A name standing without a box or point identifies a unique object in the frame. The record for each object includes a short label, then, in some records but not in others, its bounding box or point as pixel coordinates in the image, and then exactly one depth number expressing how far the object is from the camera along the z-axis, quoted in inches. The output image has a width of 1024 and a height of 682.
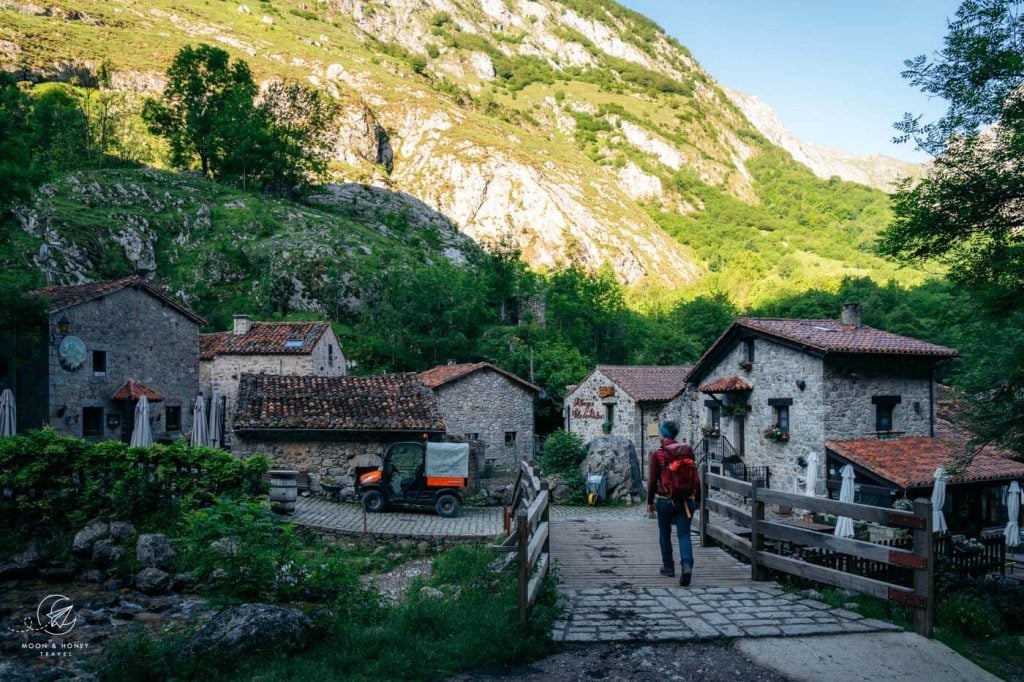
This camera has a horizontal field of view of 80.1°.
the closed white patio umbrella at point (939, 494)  716.7
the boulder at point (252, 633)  237.6
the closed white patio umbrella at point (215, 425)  1009.5
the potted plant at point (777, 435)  887.7
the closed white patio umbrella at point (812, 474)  771.4
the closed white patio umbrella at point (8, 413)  703.7
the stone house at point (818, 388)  843.4
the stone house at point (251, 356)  1209.4
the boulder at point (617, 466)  1041.5
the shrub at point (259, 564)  335.9
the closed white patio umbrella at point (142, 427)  782.2
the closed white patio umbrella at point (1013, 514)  761.0
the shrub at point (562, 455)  1154.0
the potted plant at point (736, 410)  977.5
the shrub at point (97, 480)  555.5
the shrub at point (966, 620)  270.1
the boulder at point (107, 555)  490.9
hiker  299.6
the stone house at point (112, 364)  835.4
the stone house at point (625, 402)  1272.1
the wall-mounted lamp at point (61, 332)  832.3
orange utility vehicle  778.2
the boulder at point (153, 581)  433.4
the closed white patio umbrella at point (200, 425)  914.4
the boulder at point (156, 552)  475.5
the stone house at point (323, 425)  847.1
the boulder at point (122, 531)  521.3
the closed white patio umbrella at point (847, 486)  719.7
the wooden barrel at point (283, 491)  652.7
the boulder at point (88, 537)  510.3
